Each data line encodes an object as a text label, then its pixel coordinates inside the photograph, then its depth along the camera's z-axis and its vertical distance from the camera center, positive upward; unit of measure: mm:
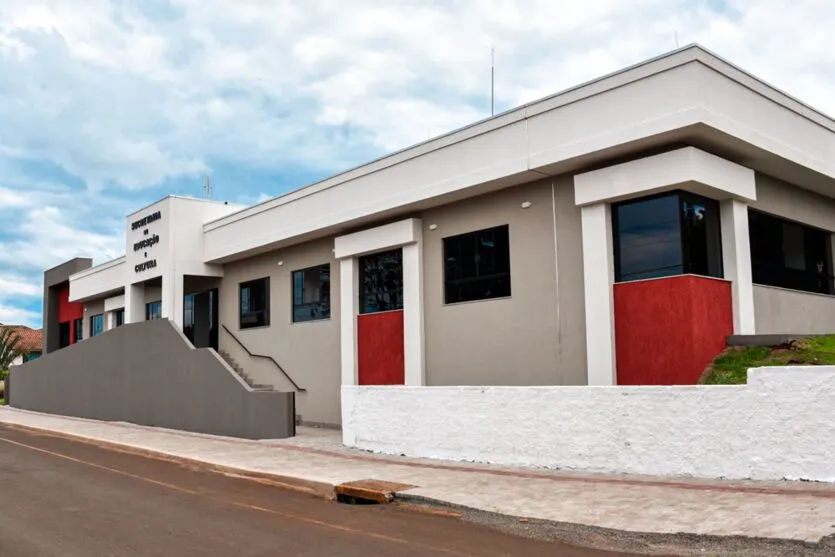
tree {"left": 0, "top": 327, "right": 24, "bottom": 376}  56781 +1350
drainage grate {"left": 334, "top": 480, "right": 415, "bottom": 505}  10680 -1838
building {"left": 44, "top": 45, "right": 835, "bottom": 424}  13539 +2524
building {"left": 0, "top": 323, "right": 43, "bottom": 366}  60312 +2097
